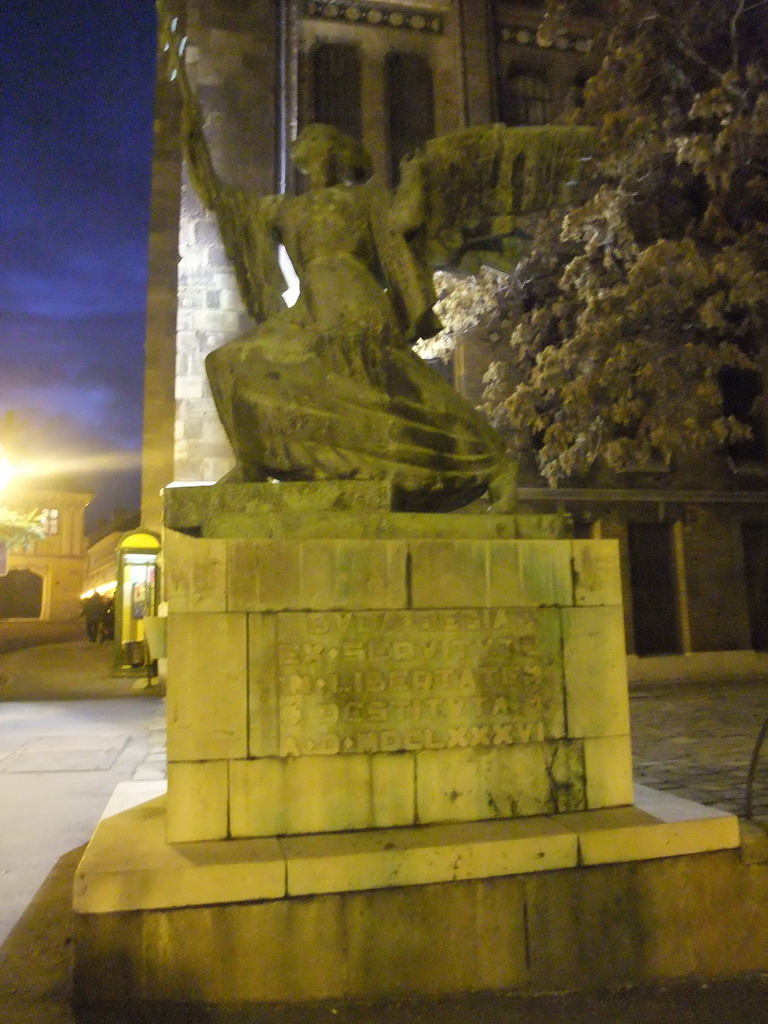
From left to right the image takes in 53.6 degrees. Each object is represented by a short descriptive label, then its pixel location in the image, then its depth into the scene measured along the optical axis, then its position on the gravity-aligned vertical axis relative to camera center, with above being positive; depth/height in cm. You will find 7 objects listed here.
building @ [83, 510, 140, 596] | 4829 +504
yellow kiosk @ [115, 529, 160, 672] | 1644 +71
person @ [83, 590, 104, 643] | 2741 +45
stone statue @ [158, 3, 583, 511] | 381 +164
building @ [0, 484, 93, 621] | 5278 +395
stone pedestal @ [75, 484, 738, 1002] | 294 -64
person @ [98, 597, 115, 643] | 2714 +15
